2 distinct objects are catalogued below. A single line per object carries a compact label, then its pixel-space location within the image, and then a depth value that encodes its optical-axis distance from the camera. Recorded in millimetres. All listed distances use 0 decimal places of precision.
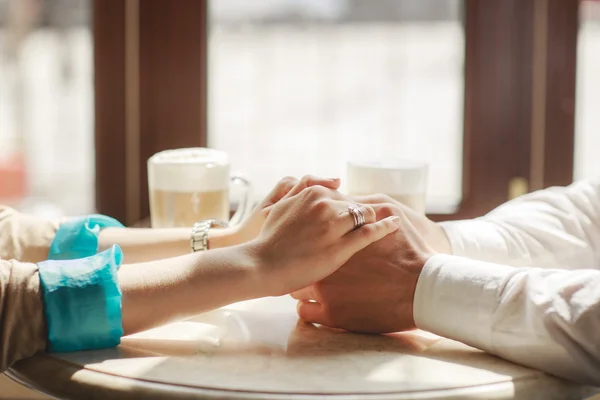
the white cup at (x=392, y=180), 1691
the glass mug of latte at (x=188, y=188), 1740
